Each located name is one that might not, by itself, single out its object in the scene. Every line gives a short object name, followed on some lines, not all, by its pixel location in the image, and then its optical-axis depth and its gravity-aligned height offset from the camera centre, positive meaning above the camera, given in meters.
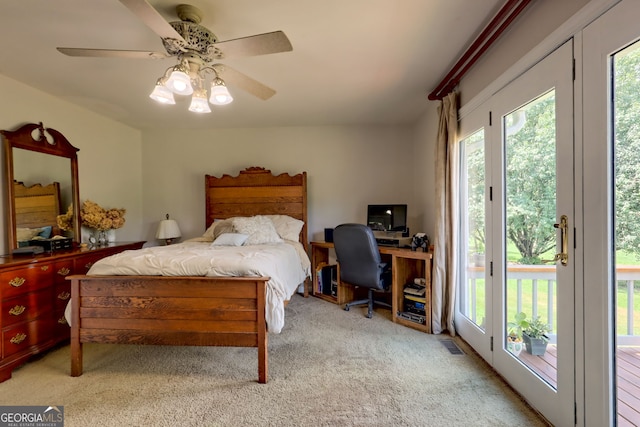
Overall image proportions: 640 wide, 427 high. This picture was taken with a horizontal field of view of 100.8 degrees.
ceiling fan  1.41 +0.94
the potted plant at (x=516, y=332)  1.72 -0.85
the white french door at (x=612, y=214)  1.06 -0.04
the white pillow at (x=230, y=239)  2.89 -0.33
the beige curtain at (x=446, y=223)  2.38 -0.15
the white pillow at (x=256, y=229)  3.07 -0.24
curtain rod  1.50 +1.12
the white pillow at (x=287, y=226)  3.49 -0.23
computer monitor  3.34 -0.13
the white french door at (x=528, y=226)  1.33 -0.13
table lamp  3.67 -0.28
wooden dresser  1.91 -0.71
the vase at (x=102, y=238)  3.04 -0.31
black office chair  2.78 -0.56
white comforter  1.88 -0.41
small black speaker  3.65 -0.35
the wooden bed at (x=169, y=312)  1.84 -0.72
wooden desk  2.58 -0.76
